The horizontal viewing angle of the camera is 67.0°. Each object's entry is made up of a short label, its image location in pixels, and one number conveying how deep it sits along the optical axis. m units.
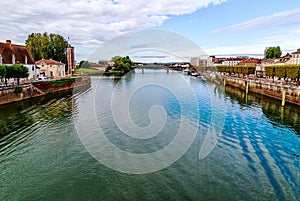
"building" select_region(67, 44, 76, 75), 74.62
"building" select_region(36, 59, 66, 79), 57.91
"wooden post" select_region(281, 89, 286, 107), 30.19
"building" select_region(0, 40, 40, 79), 42.03
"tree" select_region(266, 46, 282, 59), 109.62
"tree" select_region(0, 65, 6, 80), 31.39
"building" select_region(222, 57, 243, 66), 166.88
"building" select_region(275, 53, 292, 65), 78.62
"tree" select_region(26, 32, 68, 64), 66.00
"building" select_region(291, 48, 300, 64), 68.54
